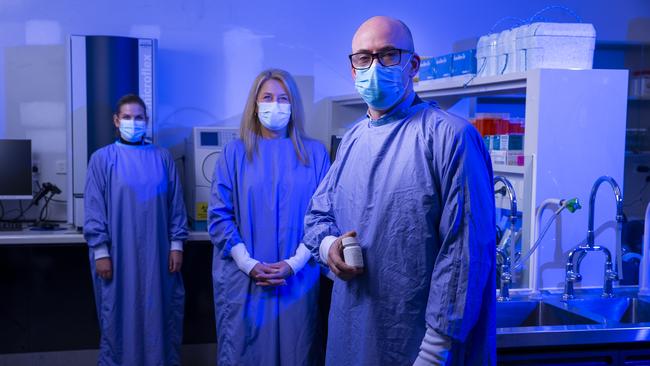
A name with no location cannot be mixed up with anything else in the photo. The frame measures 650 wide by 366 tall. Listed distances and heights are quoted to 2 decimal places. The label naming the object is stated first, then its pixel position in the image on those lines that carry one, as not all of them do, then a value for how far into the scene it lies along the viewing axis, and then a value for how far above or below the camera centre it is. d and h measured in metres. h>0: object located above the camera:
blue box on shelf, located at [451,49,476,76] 2.52 +0.36
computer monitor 3.38 -0.08
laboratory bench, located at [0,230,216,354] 3.49 -0.75
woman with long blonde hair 2.70 -0.35
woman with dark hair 3.05 -0.39
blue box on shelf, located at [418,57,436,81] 2.92 +0.38
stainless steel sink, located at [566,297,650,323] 2.05 -0.44
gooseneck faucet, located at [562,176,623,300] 2.01 -0.29
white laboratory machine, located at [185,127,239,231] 3.37 -0.02
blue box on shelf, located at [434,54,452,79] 2.73 +0.37
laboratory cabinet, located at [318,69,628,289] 2.03 +0.02
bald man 1.42 -0.16
